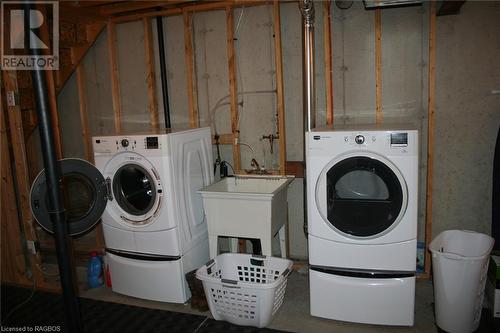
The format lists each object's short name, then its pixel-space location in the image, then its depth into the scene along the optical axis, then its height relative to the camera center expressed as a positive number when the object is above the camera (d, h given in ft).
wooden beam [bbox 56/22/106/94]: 12.18 +2.59
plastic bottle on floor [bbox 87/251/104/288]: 10.99 -4.21
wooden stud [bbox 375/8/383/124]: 9.78 +1.26
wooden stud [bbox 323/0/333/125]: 9.95 +1.59
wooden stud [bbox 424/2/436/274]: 9.27 -0.45
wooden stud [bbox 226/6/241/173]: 10.80 +1.07
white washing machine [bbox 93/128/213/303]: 9.12 -2.12
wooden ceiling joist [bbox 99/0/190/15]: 10.77 +3.54
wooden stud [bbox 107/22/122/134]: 12.05 +1.72
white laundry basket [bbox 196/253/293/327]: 7.98 -3.70
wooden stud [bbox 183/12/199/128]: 11.21 +1.50
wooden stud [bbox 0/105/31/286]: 10.75 -2.80
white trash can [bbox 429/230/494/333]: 7.45 -3.57
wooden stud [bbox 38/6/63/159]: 11.31 +0.97
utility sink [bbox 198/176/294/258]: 8.87 -2.23
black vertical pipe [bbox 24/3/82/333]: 4.82 -0.90
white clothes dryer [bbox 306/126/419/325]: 7.71 -2.23
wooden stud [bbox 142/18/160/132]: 11.66 +1.65
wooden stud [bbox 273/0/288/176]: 10.32 +1.01
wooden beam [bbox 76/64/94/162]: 12.65 +0.64
